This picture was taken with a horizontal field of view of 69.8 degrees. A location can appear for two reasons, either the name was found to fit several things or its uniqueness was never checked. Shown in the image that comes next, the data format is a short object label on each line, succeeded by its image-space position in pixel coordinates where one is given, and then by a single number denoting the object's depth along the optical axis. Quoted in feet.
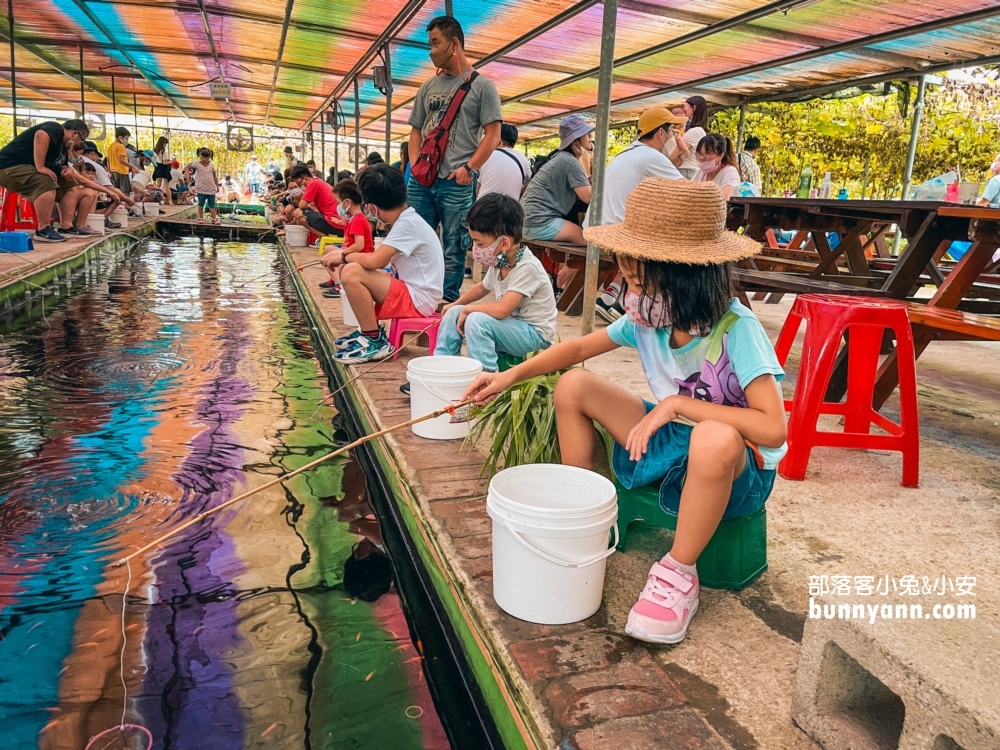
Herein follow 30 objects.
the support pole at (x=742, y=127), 32.32
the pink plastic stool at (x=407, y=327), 14.87
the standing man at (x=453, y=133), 16.07
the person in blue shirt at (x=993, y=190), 22.40
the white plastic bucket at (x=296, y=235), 36.32
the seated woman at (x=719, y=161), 20.67
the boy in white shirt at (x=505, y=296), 11.23
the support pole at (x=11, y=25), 29.79
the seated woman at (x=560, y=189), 19.11
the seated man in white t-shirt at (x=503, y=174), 19.63
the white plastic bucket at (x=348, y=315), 17.69
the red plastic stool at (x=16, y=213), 29.14
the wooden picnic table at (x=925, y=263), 9.82
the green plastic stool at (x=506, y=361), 11.92
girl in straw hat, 5.61
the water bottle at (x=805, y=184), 30.40
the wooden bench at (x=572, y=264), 17.84
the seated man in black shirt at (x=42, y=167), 28.02
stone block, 3.57
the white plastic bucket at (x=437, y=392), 9.95
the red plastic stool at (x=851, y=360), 8.93
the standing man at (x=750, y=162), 25.49
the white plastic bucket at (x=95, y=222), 36.88
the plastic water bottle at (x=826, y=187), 29.27
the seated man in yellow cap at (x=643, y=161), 16.29
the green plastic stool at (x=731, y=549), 6.24
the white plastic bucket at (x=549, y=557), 5.52
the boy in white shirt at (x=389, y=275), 14.61
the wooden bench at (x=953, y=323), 8.61
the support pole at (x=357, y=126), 38.98
